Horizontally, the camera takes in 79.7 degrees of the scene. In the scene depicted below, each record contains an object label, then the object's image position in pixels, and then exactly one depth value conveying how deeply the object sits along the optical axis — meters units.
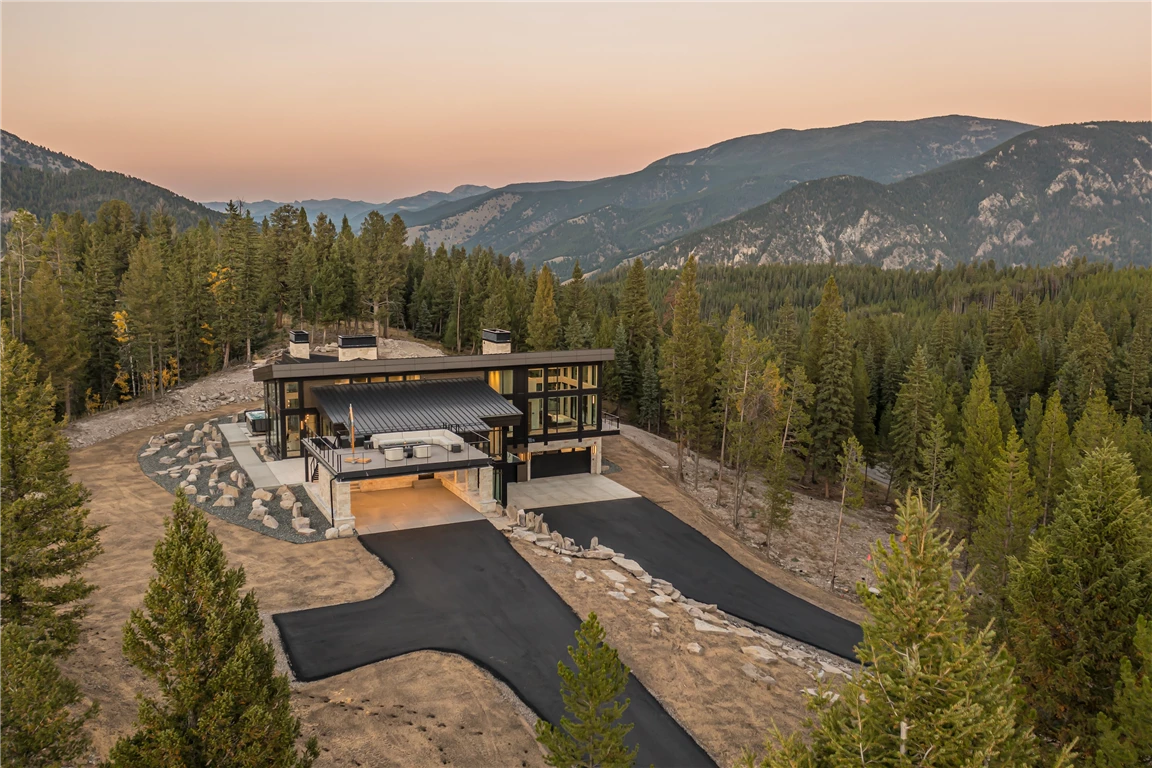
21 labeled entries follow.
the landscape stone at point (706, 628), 22.81
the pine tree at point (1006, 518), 32.72
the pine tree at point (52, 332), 49.66
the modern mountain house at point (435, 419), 30.97
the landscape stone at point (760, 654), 21.36
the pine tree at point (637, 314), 75.25
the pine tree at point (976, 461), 42.00
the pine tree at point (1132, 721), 12.96
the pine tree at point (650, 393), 68.25
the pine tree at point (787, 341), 63.91
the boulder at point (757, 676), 19.97
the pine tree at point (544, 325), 73.06
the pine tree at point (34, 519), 15.59
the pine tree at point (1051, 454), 41.25
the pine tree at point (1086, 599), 15.85
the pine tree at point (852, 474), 35.91
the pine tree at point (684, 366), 48.56
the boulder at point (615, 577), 26.42
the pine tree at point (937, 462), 41.03
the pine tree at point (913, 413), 50.84
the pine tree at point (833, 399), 56.12
